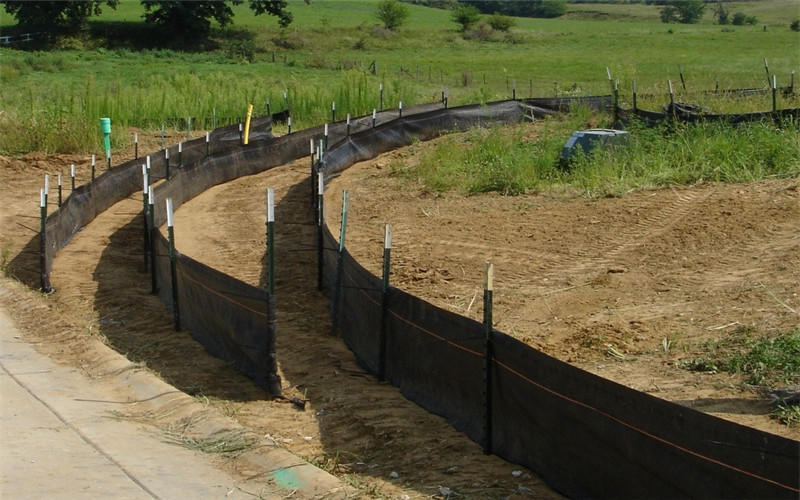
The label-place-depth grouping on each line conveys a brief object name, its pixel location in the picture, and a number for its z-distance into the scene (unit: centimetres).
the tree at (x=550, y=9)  10444
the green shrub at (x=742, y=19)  9125
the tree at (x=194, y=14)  6159
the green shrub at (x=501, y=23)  8019
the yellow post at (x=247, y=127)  2320
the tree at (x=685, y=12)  9675
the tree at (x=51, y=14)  5834
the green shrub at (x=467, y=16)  7900
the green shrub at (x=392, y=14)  7744
